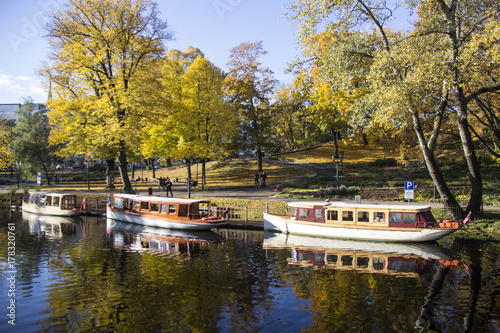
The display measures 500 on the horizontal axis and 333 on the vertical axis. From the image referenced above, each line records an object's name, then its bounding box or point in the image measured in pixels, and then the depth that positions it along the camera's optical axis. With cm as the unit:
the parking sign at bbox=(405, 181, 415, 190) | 2480
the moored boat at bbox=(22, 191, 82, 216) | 3569
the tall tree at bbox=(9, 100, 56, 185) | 5459
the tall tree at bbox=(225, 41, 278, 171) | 4775
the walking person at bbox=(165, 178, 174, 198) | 3816
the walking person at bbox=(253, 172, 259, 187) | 4357
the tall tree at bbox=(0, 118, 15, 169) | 5584
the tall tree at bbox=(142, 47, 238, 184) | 3959
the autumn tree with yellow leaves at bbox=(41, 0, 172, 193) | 3366
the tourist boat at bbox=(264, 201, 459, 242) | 2273
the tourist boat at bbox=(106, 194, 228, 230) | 2798
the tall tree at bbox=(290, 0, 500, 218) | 2073
